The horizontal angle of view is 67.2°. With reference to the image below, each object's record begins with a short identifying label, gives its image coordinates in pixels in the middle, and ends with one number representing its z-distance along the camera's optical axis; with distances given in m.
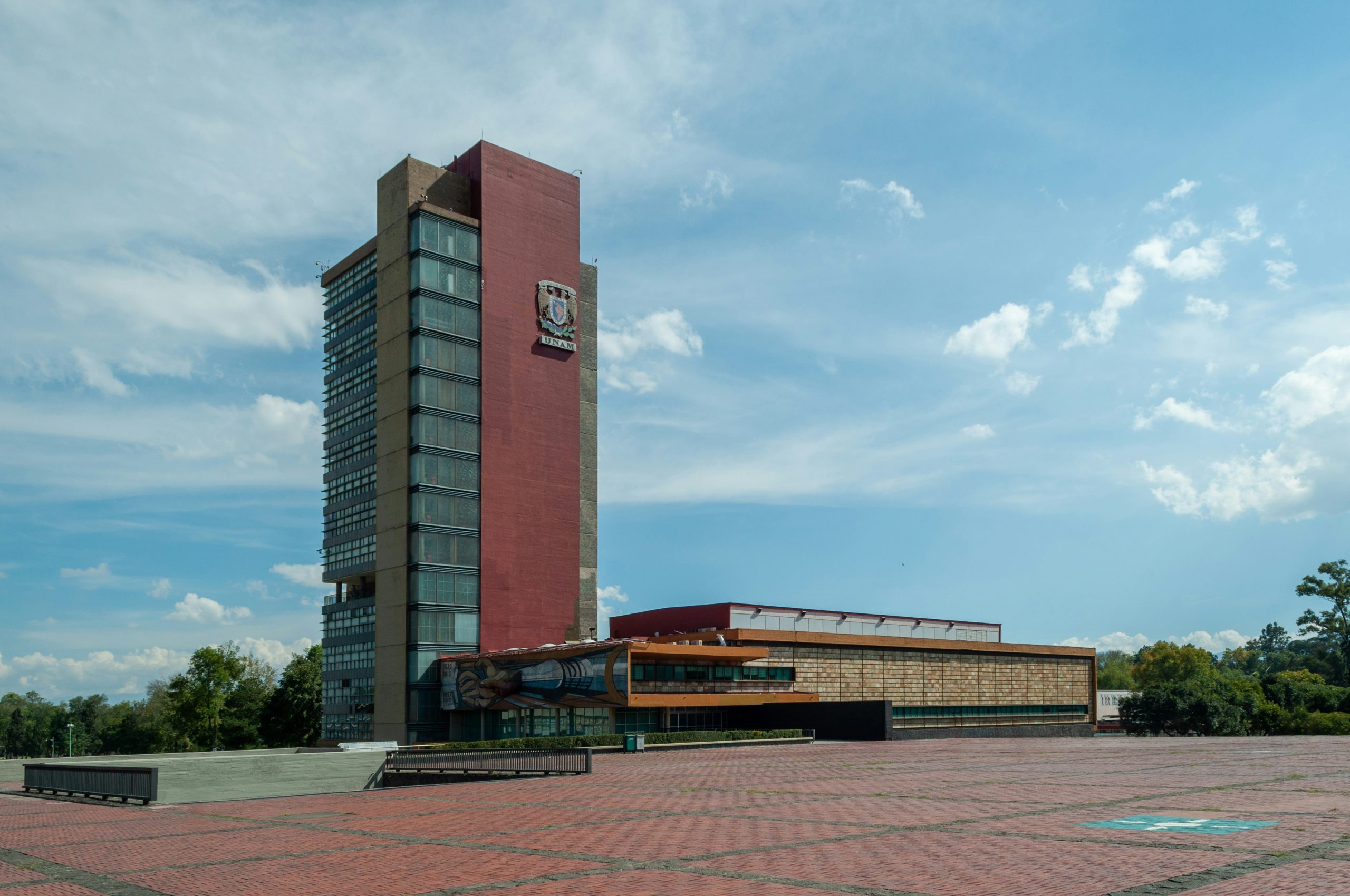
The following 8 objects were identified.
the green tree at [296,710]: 102.50
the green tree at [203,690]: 94.94
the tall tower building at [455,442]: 80.62
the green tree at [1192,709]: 73.06
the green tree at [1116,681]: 182.50
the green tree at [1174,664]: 139.50
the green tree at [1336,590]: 132.25
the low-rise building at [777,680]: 63.72
